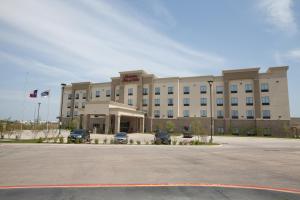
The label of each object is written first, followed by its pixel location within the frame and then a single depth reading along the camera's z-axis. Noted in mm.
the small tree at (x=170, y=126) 59812
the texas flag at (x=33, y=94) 44219
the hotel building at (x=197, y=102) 54125
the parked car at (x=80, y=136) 30884
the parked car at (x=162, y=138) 32219
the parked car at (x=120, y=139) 31288
